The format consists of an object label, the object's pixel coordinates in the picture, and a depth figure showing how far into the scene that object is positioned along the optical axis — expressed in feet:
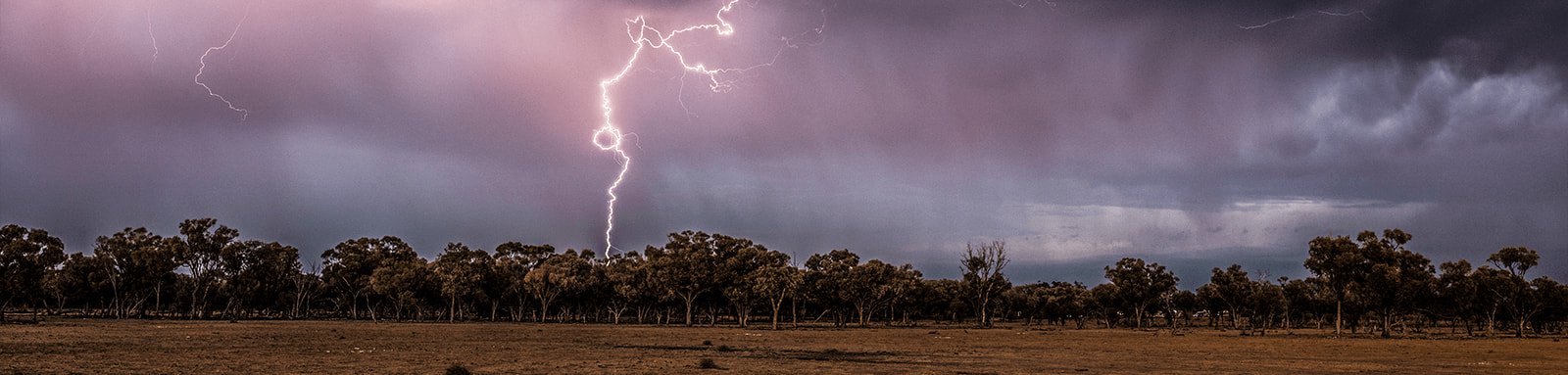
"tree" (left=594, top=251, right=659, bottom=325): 360.28
